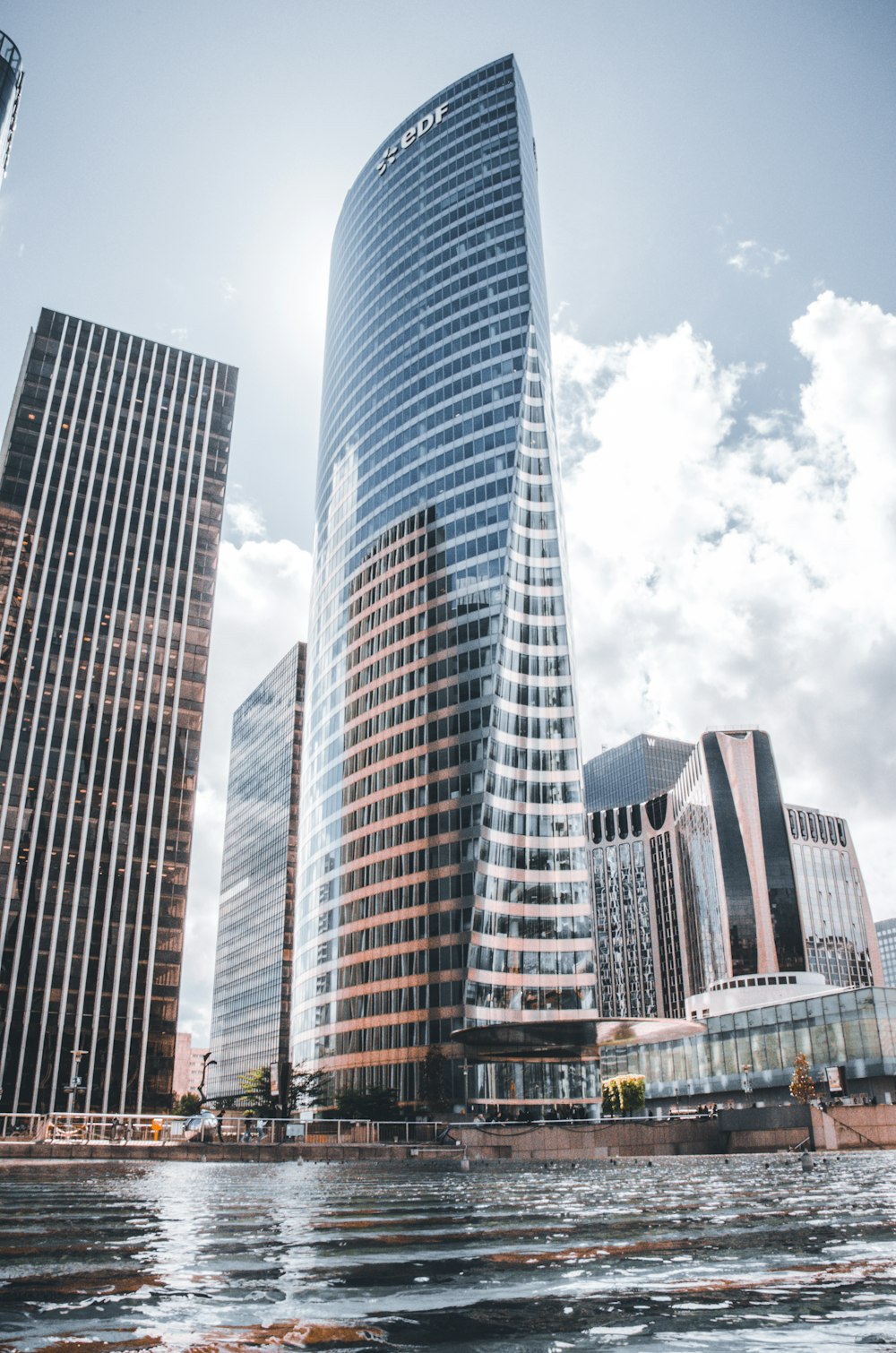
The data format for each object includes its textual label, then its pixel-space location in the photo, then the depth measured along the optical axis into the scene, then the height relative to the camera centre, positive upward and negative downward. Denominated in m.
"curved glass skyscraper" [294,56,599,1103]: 98.81 +43.90
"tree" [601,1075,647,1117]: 145.00 -3.59
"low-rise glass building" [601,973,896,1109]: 97.19 +1.90
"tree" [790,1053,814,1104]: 82.56 -1.41
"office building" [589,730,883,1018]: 184.88 +36.38
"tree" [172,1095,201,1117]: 149.62 -4.32
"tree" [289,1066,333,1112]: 97.82 -1.39
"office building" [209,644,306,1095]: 175.75 +28.23
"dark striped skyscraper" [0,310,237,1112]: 116.19 +48.18
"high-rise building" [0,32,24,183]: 88.56 +86.27
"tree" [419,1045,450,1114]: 90.00 -0.79
